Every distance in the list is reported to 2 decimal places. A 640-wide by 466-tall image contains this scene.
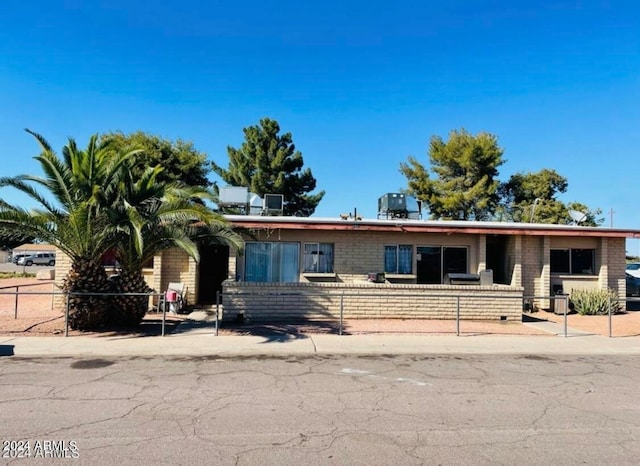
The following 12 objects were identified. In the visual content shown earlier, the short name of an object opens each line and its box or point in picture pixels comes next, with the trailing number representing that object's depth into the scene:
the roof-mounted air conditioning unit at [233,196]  18.95
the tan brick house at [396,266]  14.11
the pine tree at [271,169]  37.72
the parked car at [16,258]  59.47
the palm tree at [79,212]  10.99
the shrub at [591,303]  16.27
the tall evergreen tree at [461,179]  37.62
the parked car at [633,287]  21.55
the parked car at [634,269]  24.36
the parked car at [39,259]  56.50
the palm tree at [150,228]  11.28
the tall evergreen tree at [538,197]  40.31
